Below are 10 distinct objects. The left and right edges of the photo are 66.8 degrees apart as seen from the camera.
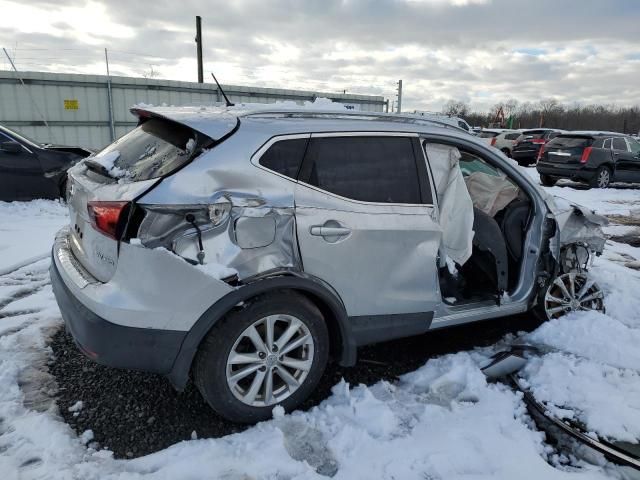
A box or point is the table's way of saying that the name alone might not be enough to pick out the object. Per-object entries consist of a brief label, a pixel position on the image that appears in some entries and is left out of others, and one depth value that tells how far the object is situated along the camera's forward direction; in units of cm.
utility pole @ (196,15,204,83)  2175
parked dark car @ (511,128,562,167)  1905
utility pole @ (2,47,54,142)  1311
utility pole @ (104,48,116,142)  1434
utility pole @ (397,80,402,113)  2147
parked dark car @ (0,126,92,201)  783
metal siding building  1336
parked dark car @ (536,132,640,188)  1307
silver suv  248
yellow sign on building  1396
